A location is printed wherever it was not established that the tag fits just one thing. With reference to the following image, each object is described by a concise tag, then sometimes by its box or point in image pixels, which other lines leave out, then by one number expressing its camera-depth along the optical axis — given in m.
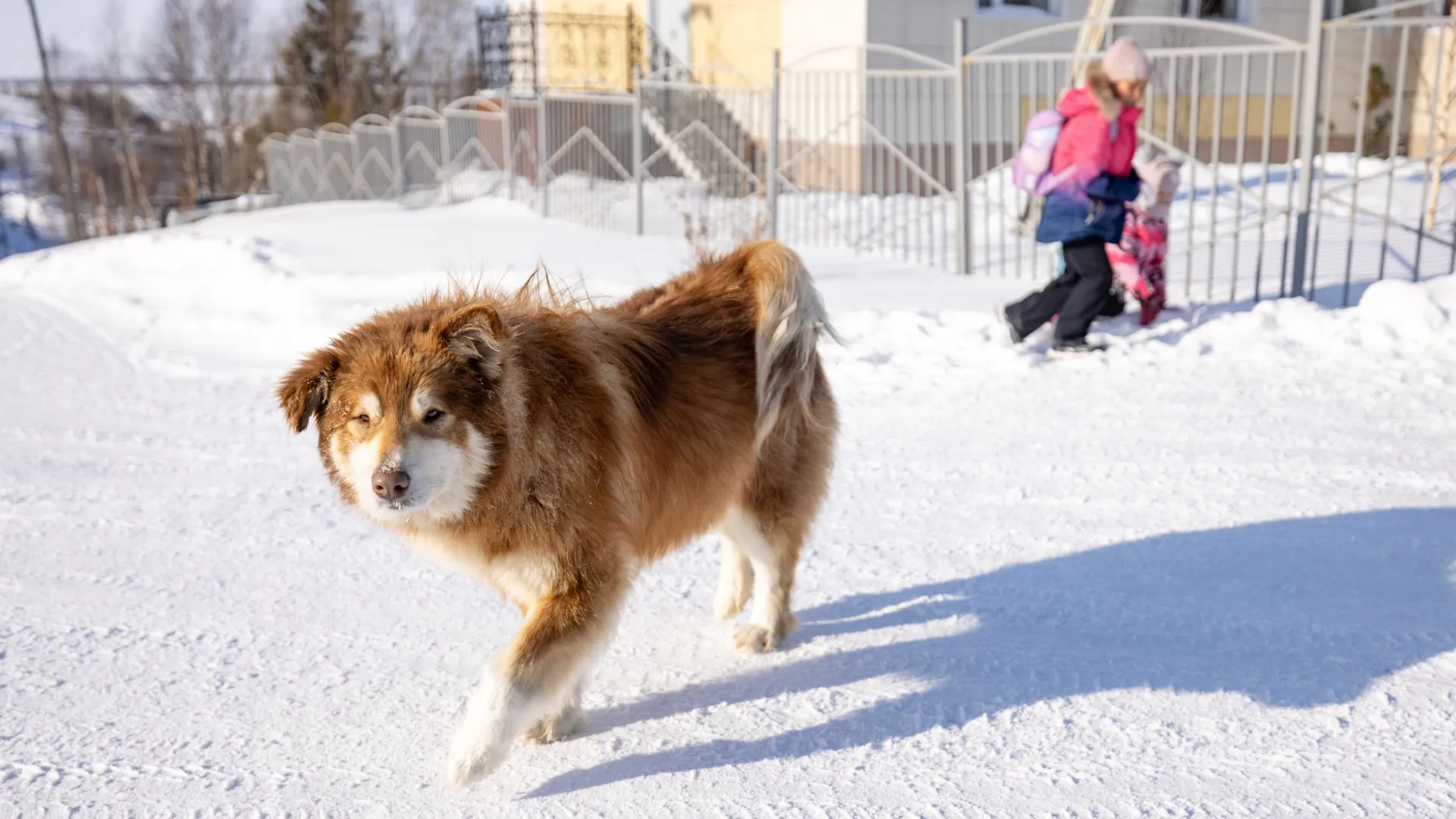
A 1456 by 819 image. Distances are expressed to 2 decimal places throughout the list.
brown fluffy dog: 2.68
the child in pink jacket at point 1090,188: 6.50
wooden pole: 27.25
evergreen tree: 37.12
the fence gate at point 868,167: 11.08
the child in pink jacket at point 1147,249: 7.22
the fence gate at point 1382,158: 7.63
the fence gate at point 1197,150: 7.95
